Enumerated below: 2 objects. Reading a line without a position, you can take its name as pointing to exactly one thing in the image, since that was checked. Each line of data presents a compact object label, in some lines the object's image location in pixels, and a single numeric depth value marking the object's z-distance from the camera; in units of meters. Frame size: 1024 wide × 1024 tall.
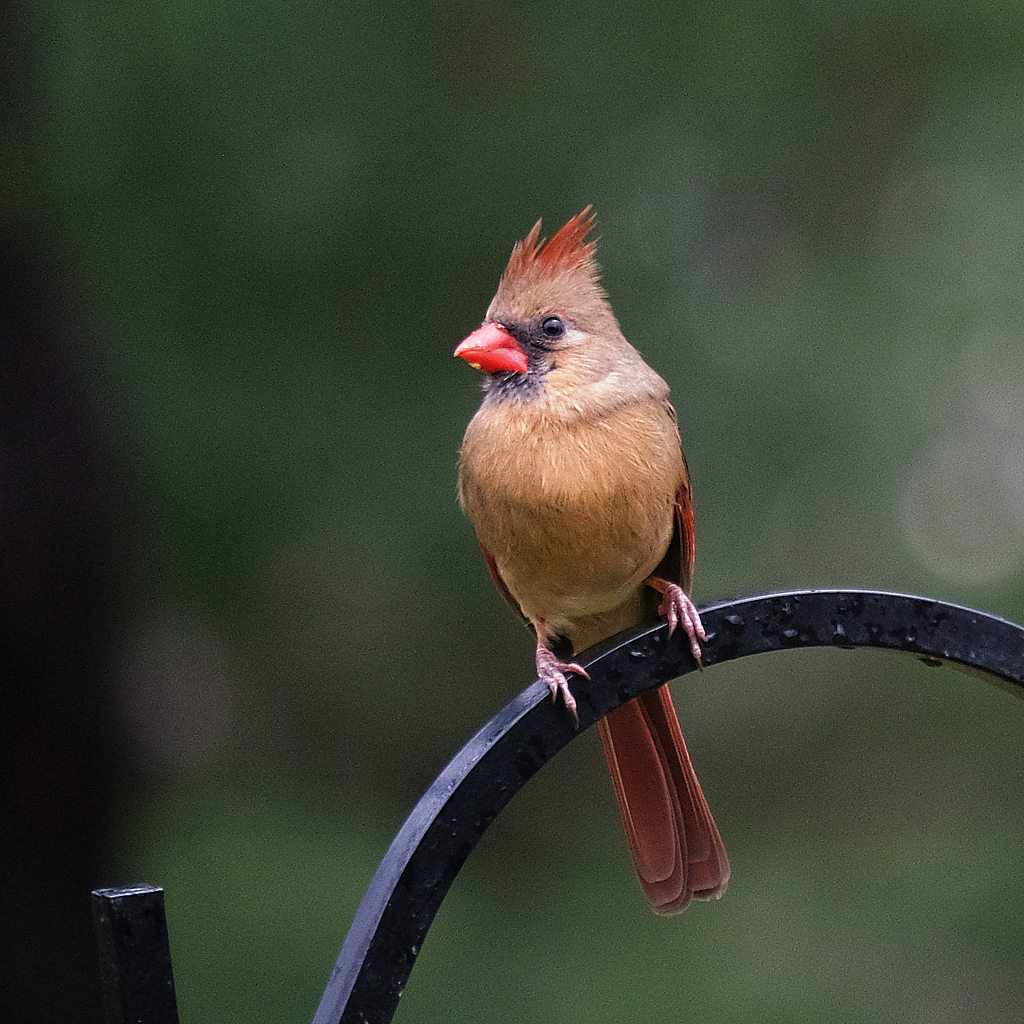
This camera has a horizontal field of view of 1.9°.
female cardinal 8.20
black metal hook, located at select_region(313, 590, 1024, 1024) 8.06
